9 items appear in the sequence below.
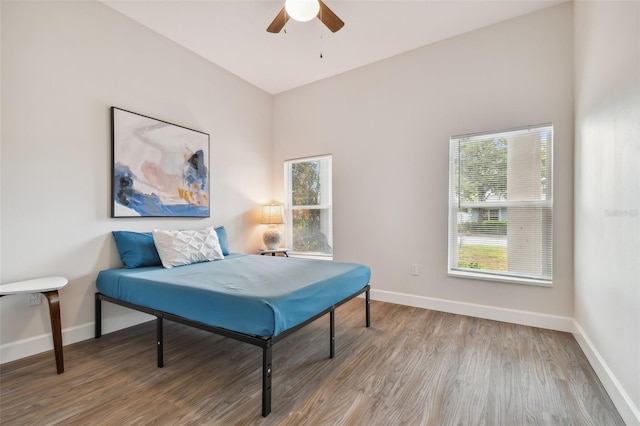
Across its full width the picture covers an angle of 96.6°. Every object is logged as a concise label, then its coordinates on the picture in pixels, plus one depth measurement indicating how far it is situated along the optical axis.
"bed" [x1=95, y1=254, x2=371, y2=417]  1.65
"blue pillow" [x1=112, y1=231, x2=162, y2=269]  2.71
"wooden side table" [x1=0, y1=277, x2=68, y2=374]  1.97
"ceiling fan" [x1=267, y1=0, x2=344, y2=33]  2.13
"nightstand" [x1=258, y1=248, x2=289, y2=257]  4.11
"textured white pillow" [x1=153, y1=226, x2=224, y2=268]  2.79
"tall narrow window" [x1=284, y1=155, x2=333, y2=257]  4.28
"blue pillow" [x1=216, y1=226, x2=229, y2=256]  3.55
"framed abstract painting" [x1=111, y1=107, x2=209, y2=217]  2.79
